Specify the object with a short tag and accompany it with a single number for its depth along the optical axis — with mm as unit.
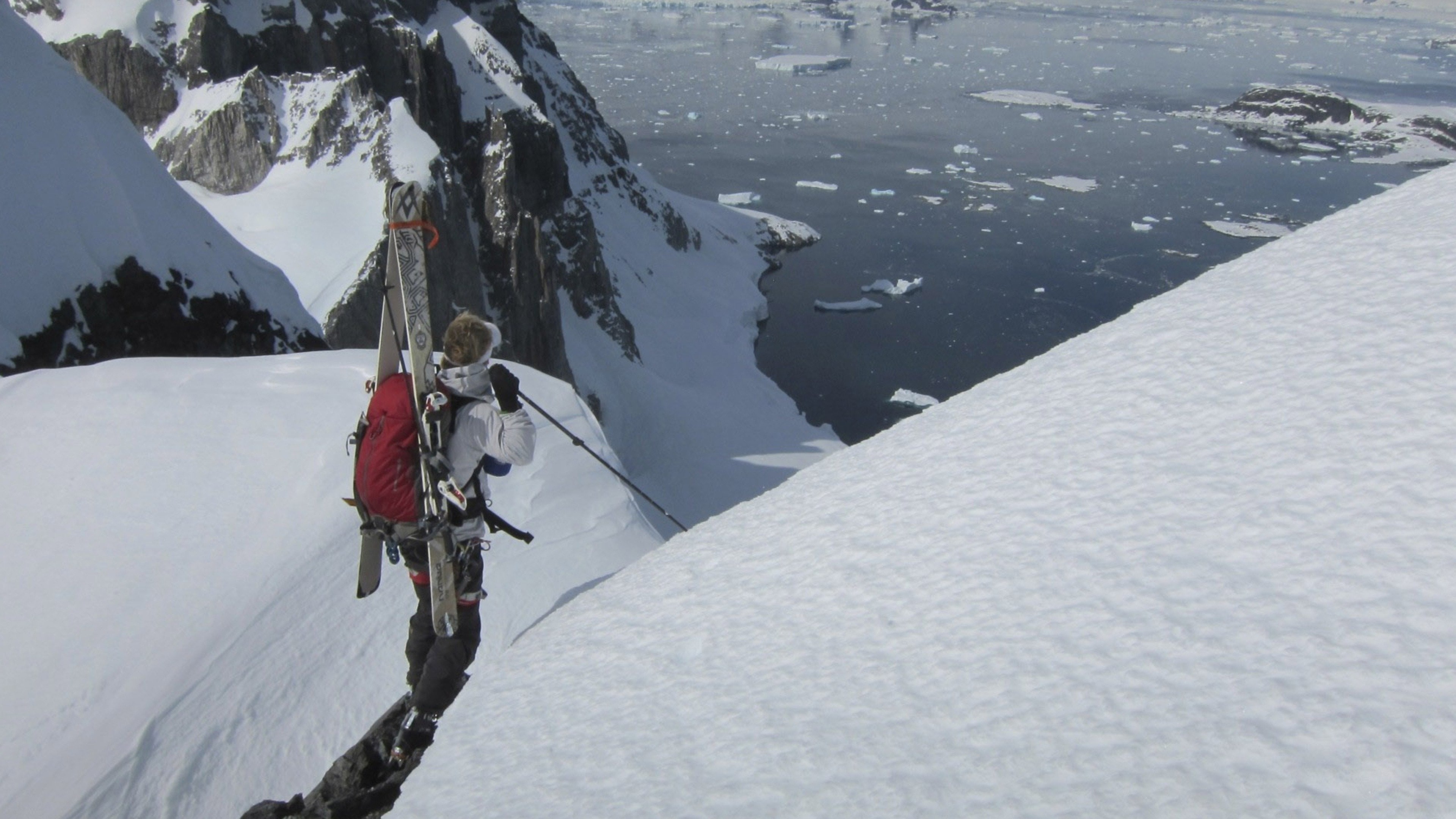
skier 3482
